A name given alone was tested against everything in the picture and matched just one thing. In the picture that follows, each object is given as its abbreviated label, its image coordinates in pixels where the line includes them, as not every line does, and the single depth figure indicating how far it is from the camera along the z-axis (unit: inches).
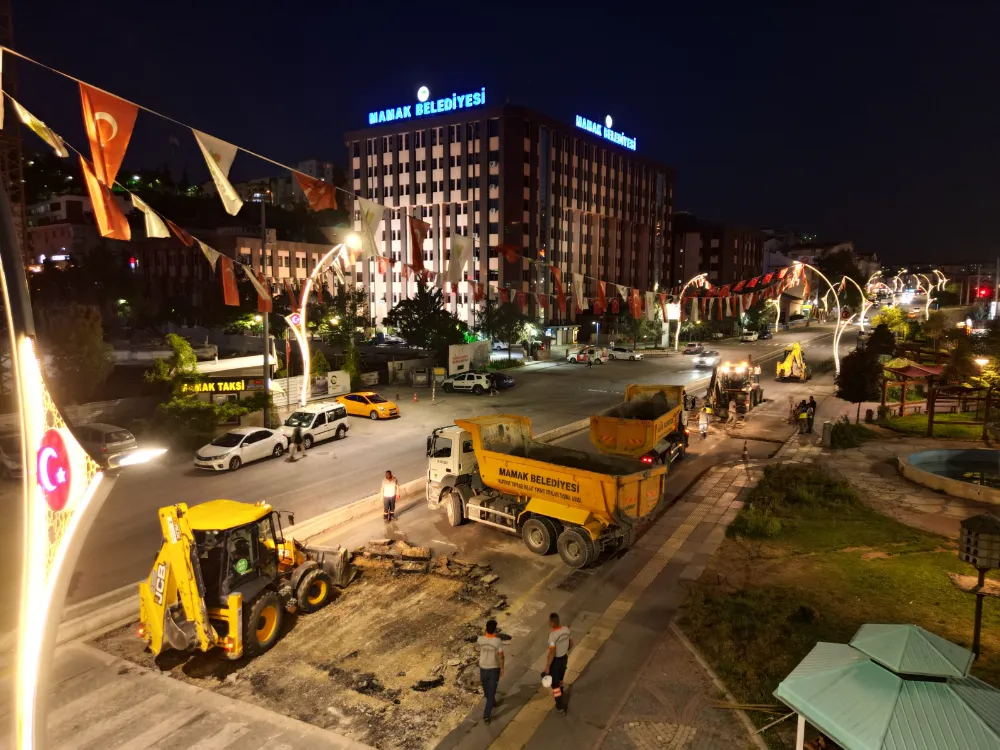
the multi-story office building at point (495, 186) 3346.5
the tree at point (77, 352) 1016.9
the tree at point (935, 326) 2045.8
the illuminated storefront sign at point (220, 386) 1034.1
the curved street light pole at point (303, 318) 1086.4
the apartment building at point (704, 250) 4938.5
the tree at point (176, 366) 1035.3
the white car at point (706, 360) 2060.8
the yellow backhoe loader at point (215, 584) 354.6
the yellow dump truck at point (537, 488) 526.3
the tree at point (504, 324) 2342.5
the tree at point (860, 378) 1327.5
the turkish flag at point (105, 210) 420.2
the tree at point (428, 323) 1865.3
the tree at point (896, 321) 2406.5
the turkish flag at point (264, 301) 880.3
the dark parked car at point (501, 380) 1561.3
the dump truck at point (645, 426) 796.0
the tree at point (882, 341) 1728.6
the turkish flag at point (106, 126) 359.3
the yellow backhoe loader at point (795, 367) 1763.0
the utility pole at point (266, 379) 958.0
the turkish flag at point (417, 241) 706.2
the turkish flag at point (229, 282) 772.0
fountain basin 708.1
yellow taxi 1193.4
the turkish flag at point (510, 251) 898.1
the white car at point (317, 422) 969.5
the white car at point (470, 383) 1524.4
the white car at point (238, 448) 820.0
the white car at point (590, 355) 2215.8
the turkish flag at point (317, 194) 556.1
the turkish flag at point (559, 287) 1014.3
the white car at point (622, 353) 2301.9
